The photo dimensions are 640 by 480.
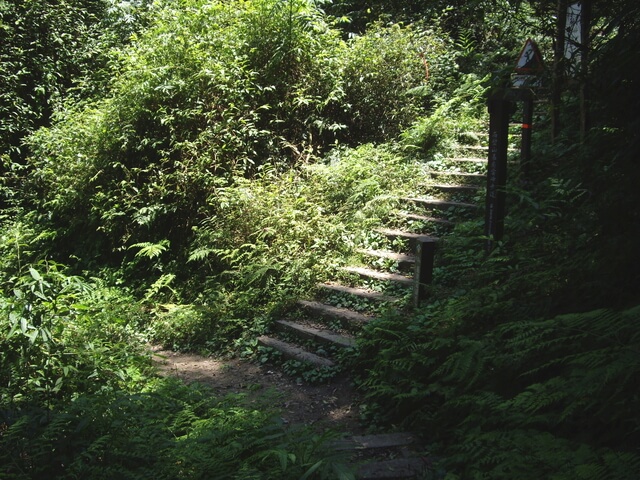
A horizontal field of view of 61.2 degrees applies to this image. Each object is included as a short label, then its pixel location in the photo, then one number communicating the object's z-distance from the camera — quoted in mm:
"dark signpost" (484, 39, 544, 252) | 5996
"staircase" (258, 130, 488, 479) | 6375
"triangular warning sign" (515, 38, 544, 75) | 6172
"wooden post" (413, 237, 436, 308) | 6168
